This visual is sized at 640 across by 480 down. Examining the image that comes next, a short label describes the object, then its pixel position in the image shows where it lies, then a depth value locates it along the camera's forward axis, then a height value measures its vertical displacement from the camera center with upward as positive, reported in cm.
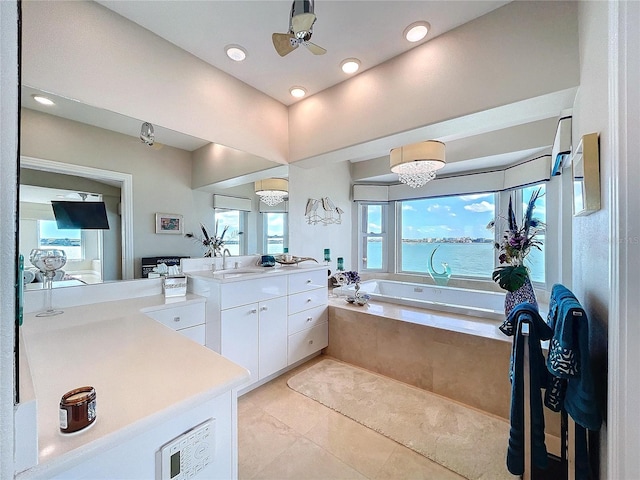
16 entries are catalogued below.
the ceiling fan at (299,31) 127 +114
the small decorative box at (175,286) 203 -34
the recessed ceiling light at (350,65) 226 +157
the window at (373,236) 461 +11
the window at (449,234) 384 +13
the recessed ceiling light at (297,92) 270 +158
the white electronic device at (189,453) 66 -56
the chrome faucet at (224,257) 257 -14
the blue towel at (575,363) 91 -44
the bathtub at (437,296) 259 -69
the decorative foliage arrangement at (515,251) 184 -7
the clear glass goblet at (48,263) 147 -11
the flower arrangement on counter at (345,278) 319 -46
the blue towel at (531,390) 121 -69
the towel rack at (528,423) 123 -87
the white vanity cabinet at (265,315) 202 -65
